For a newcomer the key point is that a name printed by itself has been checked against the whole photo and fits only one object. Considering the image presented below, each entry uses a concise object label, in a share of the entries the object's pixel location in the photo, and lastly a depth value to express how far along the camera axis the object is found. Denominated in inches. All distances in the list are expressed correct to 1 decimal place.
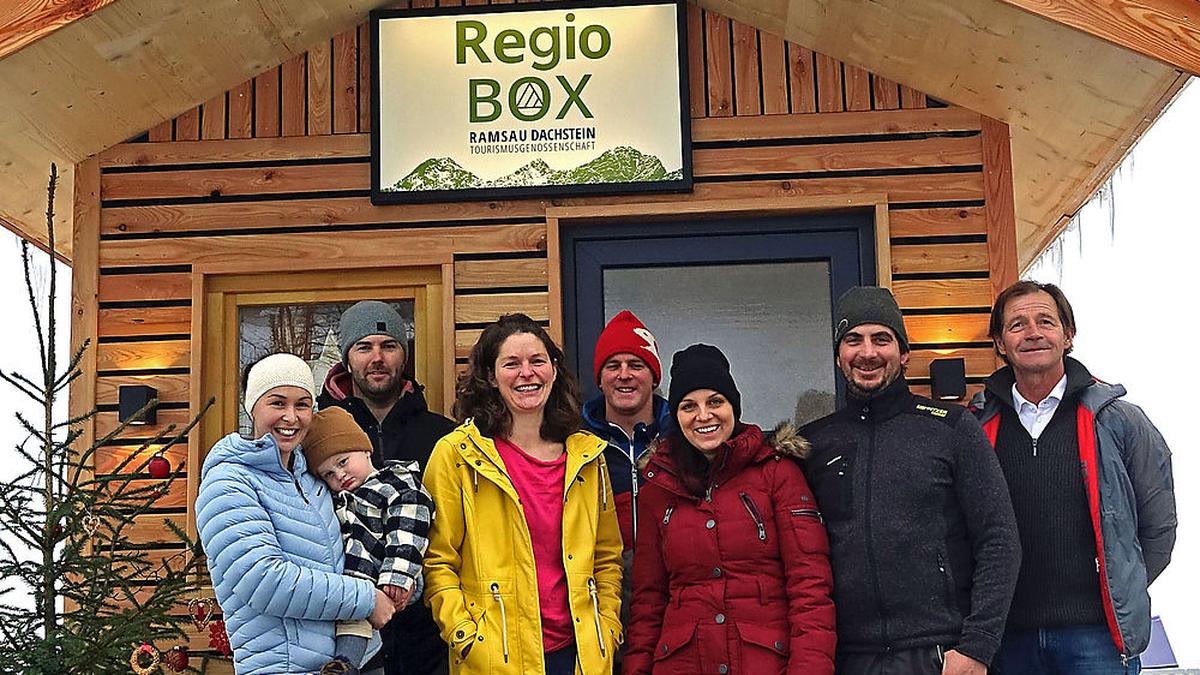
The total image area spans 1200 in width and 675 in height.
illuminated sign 237.1
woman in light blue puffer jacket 135.6
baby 146.4
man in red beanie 175.9
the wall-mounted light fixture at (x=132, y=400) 233.3
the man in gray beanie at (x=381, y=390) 187.6
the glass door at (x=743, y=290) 233.1
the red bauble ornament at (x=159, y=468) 229.9
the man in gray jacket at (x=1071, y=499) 153.9
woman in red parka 145.0
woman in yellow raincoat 149.1
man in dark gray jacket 143.5
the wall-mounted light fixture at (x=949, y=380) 226.2
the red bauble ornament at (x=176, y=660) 201.2
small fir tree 177.0
